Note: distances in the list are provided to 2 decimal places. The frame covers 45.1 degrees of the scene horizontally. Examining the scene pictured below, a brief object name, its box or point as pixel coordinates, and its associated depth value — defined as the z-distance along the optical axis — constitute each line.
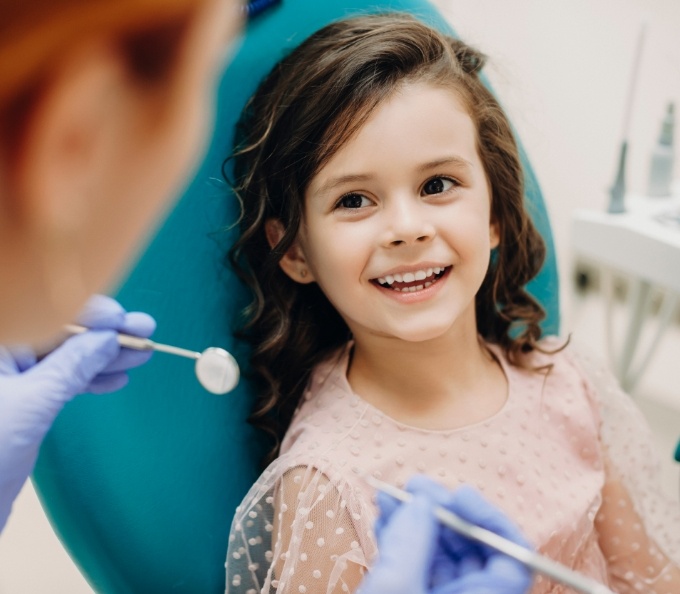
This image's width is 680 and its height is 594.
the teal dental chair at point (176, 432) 0.96
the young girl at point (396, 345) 0.94
